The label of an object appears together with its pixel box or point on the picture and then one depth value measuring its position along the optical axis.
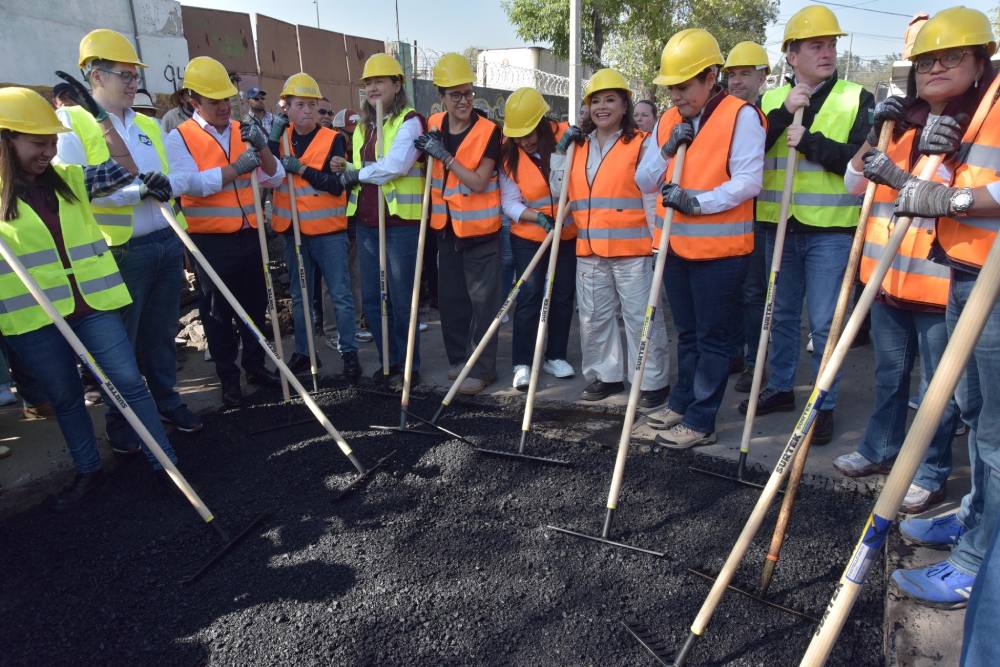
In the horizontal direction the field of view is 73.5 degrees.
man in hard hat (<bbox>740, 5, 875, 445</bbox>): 3.56
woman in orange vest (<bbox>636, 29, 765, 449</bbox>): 3.38
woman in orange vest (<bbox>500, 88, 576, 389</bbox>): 4.41
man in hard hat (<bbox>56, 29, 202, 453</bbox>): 3.64
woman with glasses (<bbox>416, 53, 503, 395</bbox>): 4.47
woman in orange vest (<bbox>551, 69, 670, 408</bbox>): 4.03
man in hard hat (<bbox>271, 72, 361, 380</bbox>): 4.94
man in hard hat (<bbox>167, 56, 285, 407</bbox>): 4.33
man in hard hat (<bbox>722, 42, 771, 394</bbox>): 4.80
